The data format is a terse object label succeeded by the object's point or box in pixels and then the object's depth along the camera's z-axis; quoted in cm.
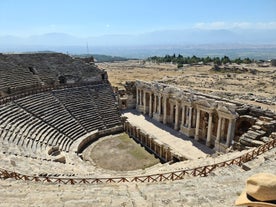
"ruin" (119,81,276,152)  2204
